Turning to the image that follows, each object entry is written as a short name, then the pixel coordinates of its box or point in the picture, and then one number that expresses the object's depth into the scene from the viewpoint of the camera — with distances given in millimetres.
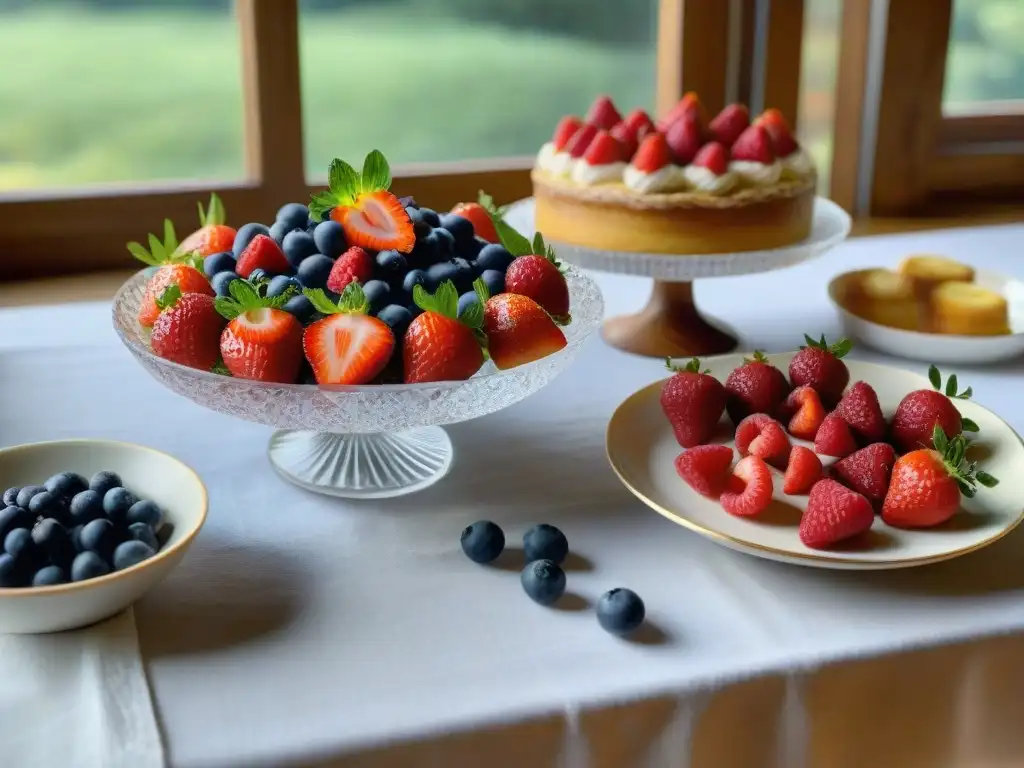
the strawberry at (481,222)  1010
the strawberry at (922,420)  855
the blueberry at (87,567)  659
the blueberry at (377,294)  830
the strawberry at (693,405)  898
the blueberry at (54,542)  674
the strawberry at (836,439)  861
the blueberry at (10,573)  657
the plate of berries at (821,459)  755
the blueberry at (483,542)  781
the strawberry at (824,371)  941
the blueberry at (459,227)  937
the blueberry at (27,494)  711
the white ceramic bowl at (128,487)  643
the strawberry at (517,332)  824
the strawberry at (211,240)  960
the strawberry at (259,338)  774
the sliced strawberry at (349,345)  778
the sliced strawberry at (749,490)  794
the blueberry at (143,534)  698
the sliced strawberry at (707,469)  830
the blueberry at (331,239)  871
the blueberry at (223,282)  854
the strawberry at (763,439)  861
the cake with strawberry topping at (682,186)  1134
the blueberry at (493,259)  916
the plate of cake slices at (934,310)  1160
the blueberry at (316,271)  859
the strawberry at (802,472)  822
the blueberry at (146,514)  713
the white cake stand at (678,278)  1135
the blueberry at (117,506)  713
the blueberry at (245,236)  914
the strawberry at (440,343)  786
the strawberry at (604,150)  1161
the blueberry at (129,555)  674
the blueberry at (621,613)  700
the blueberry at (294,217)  917
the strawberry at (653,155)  1134
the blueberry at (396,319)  811
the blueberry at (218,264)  895
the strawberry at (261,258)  880
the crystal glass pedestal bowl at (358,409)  777
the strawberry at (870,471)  800
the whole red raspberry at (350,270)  848
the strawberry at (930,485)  761
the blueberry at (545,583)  730
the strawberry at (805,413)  903
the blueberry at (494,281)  889
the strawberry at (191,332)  805
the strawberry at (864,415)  872
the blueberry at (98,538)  680
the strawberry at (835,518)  742
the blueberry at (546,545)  782
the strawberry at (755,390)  929
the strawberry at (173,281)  877
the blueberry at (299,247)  880
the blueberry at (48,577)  658
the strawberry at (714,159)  1133
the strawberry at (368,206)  880
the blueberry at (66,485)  723
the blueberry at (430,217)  928
